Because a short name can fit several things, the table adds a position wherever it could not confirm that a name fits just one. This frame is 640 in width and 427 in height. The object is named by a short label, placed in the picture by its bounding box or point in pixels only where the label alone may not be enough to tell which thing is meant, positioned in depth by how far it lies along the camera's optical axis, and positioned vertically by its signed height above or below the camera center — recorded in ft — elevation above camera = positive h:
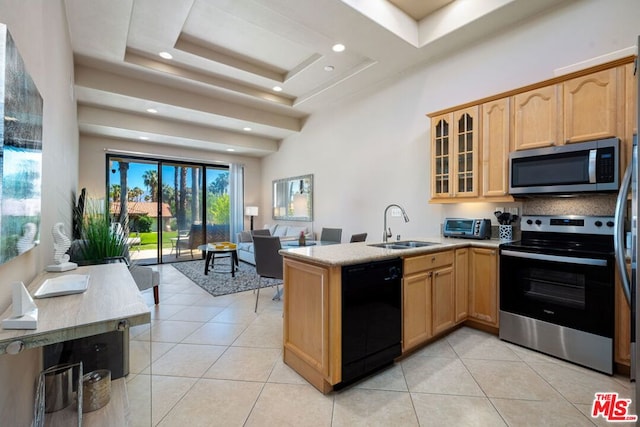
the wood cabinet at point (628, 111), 6.97 +2.43
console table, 3.14 -1.31
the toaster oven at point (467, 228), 10.21 -0.61
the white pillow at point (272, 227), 22.24 -1.26
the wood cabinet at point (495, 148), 9.23 +2.06
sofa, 19.41 -1.68
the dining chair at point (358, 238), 12.34 -1.14
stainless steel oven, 6.89 -2.07
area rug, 14.42 -3.78
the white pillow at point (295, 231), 20.02 -1.37
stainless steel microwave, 7.26 +1.16
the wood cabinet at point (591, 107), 7.29 +2.73
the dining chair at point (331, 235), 16.25 -1.34
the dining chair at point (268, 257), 11.19 -1.77
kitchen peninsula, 6.17 -2.21
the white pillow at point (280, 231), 21.30 -1.46
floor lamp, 23.63 +0.04
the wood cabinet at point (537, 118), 8.23 +2.73
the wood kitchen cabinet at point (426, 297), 7.51 -2.40
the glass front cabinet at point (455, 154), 9.98 +2.07
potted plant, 8.39 -0.89
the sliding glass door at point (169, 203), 20.62 +0.63
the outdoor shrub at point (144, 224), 20.97 -0.89
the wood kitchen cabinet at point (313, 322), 6.14 -2.53
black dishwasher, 6.31 -2.44
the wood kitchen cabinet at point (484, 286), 8.95 -2.37
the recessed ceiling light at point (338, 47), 11.72 +6.73
